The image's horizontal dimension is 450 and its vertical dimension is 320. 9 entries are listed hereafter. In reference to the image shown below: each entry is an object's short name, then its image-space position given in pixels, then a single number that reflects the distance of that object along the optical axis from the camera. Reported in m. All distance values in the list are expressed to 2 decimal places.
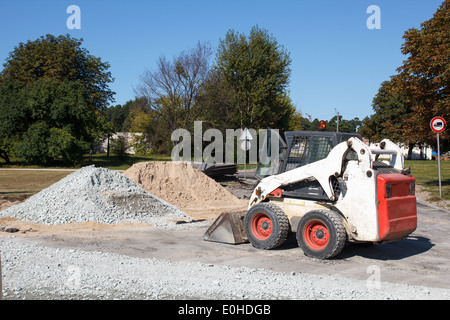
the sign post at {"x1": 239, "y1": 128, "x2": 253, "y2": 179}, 25.98
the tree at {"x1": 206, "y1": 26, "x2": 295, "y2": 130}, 46.88
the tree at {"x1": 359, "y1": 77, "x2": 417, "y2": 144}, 66.31
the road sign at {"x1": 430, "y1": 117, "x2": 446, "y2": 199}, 17.27
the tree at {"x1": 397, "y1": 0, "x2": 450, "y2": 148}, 17.80
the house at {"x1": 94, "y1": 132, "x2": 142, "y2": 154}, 61.16
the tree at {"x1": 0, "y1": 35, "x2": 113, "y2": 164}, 34.66
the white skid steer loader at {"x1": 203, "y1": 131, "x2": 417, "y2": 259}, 7.79
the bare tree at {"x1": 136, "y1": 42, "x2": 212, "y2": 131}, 41.78
